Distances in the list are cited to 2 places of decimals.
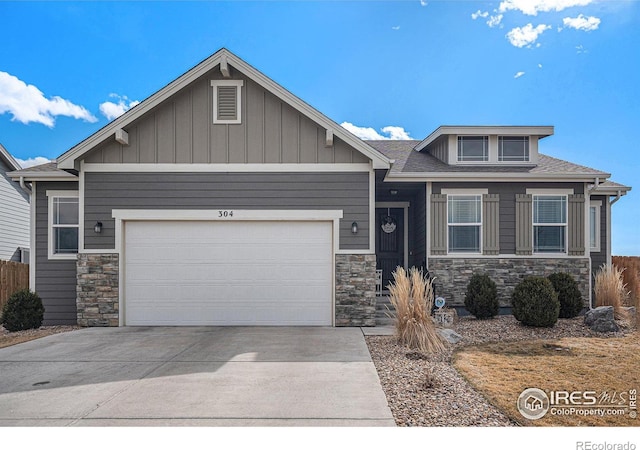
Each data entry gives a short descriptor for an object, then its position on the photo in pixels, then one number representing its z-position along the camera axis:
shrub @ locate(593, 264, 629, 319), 9.77
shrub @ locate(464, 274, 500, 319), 9.70
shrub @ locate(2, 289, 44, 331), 9.30
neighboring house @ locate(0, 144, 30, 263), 15.40
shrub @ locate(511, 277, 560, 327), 8.76
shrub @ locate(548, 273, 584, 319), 9.70
